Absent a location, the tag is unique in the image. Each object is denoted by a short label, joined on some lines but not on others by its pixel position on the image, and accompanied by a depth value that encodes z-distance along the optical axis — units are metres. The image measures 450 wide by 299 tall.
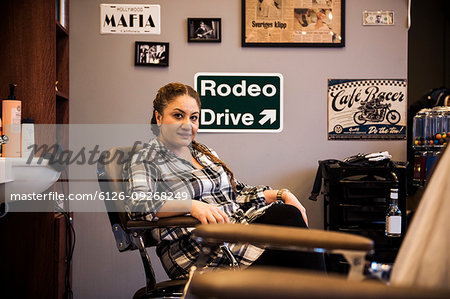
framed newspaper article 3.42
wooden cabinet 2.71
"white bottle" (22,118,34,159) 2.53
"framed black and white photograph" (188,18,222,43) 3.42
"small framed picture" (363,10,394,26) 3.46
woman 1.78
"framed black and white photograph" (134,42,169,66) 3.41
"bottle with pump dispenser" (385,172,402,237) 2.97
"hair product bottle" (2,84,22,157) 2.48
